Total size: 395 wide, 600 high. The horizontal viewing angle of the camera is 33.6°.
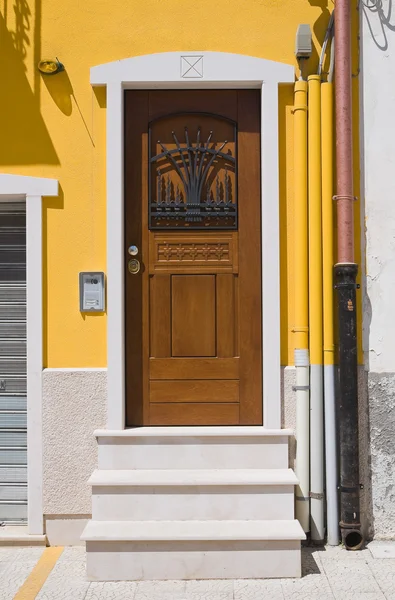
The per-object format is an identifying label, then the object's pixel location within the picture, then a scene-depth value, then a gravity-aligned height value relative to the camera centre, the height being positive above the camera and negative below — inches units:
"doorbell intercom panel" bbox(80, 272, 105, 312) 173.6 +6.6
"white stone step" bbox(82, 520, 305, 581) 151.2 -55.4
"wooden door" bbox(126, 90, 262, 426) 176.9 +11.4
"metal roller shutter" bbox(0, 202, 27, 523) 181.2 -4.3
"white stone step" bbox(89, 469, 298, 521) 159.2 -44.7
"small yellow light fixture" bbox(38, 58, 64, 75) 173.9 +66.9
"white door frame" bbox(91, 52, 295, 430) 172.6 +44.4
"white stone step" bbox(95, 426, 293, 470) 167.3 -34.3
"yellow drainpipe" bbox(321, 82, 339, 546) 168.9 +2.0
